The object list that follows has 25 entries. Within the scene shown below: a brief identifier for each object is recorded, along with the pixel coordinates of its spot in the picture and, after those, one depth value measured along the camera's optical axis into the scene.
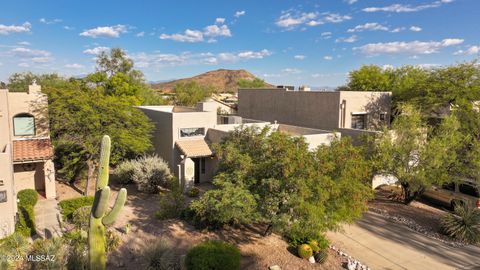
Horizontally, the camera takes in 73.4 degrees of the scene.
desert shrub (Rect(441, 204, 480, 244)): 16.06
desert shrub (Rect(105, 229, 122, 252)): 13.16
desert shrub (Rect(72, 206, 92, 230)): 14.45
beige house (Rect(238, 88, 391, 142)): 26.81
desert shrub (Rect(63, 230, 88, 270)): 11.13
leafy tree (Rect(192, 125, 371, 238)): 12.38
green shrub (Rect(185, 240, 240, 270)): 10.99
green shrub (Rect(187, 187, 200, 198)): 20.29
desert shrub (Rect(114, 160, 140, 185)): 22.11
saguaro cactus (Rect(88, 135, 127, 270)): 9.59
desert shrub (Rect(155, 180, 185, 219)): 16.39
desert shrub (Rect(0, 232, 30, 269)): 11.73
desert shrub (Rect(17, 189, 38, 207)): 16.59
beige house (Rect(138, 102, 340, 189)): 21.66
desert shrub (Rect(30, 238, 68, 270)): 10.82
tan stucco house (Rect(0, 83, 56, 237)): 18.58
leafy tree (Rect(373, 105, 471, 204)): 18.70
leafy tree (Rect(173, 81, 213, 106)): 67.31
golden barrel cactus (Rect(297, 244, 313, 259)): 13.43
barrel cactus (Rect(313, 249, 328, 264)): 13.28
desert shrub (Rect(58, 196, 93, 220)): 16.09
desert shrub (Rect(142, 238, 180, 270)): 11.47
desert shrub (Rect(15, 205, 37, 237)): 14.02
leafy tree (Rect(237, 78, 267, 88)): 95.31
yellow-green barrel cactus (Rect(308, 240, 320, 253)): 13.81
